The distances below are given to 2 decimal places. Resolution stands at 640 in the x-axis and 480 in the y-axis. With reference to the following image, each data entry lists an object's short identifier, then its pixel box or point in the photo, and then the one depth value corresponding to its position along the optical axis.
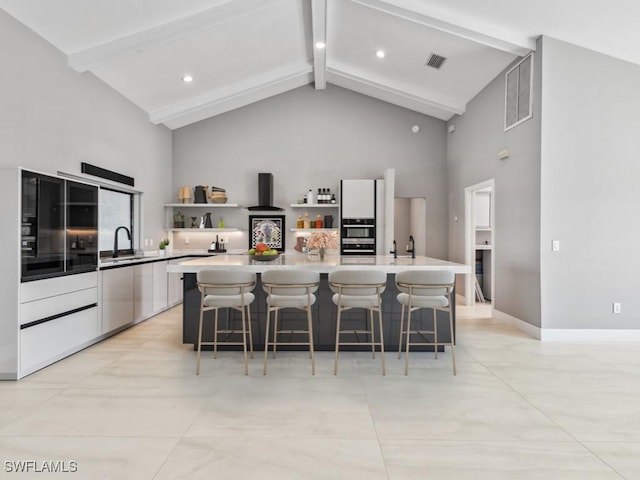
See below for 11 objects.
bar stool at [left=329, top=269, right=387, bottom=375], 3.53
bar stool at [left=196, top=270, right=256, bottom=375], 3.49
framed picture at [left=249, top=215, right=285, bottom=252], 7.71
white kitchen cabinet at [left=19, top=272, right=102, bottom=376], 3.30
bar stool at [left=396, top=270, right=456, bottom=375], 3.50
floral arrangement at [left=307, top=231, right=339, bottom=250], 4.39
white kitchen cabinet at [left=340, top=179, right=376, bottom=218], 7.17
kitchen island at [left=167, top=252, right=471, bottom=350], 4.05
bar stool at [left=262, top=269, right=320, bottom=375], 3.47
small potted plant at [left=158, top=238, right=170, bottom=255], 6.41
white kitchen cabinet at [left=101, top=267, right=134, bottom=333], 4.43
